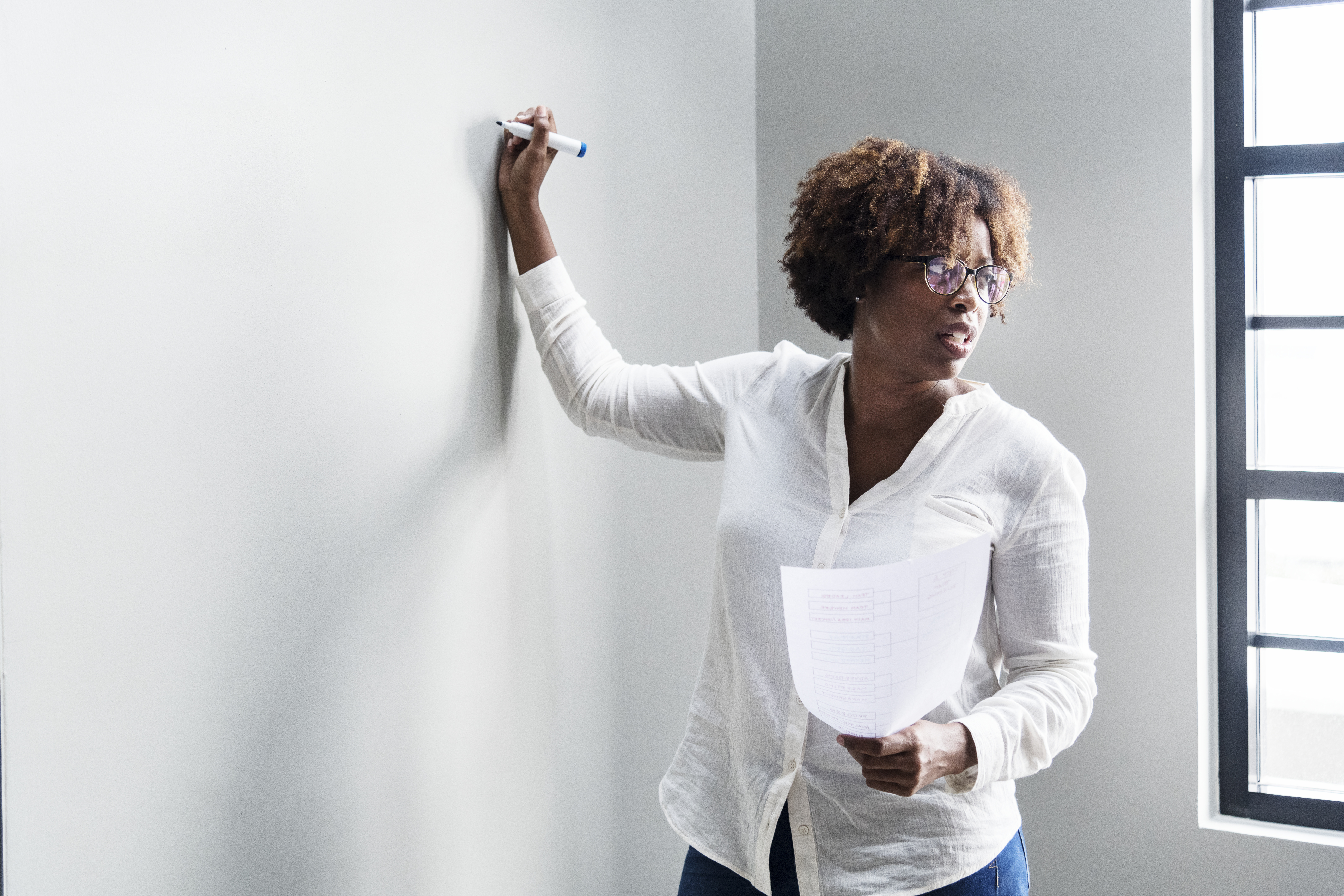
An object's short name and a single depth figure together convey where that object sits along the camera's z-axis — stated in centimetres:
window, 178
